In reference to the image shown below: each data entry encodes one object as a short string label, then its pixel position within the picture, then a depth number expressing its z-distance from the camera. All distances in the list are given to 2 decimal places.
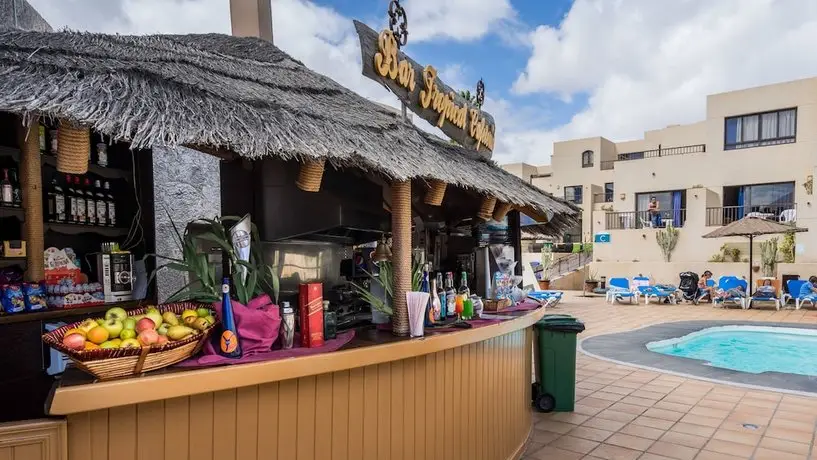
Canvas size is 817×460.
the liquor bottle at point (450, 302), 3.58
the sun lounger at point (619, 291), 15.34
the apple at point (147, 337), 2.02
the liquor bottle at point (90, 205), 4.38
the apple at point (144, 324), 2.11
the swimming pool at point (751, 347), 9.05
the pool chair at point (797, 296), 13.40
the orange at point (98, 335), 1.97
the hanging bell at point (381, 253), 3.95
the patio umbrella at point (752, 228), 14.10
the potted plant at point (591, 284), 18.11
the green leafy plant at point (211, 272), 2.59
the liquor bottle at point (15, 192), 3.70
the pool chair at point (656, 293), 15.34
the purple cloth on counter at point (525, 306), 4.46
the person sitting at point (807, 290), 13.52
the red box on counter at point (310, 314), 2.56
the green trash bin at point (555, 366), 5.07
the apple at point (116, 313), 2.20
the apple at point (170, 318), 2.31
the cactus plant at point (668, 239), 19.33
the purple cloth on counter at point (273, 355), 2.16
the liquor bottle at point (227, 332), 2.24
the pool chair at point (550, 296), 13.67
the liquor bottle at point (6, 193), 3.62
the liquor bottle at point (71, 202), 4.21
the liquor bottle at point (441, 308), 3.41
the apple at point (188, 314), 2.36
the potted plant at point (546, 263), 20.27
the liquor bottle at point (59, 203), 4.09
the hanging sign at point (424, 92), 4.05
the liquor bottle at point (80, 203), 4.29
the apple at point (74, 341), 1.88
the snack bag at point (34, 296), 3.70
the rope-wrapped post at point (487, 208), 3.99
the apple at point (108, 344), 1.94
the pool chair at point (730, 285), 14.51
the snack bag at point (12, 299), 3.54
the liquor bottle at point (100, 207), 4.47
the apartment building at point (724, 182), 17.89
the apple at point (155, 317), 2.24
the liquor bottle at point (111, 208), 4.60
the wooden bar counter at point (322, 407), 1.87
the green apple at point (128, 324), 2.10
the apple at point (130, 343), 1.95
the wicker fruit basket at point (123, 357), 1.82
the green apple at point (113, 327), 2.04
